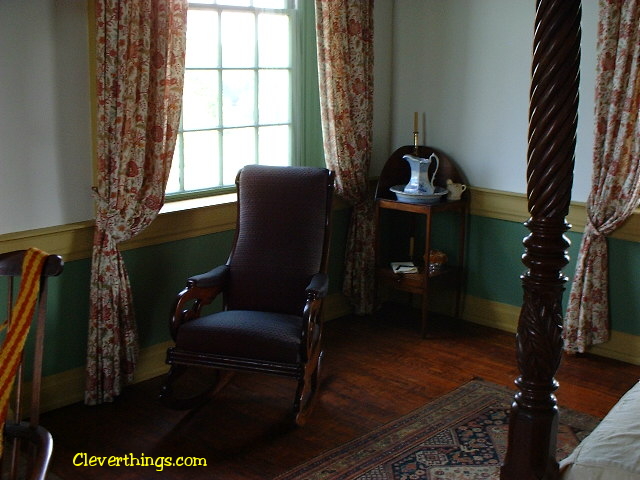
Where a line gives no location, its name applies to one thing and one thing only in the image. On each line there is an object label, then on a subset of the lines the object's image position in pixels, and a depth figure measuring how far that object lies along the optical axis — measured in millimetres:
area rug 3191
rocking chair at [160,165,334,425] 3531
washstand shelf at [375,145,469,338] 4742
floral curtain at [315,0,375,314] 4629
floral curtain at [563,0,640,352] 4074
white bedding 1890
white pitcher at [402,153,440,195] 4820
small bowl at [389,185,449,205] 4785
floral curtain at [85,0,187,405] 3545
